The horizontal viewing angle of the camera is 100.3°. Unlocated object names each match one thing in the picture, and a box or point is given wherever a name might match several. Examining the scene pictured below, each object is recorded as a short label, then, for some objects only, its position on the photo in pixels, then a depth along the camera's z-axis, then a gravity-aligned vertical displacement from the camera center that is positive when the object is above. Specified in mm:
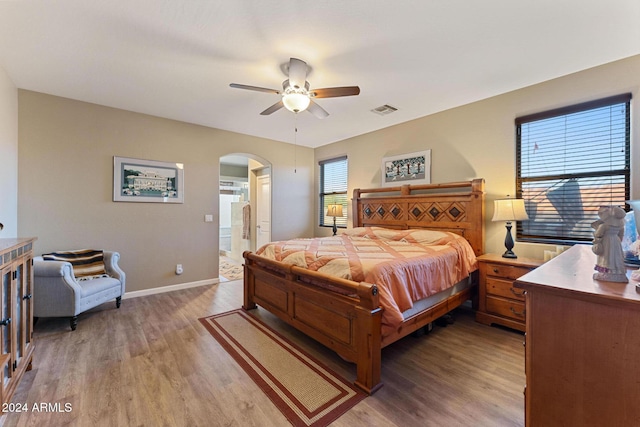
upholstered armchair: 2771 -841
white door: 5559 +33
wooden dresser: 907 -508
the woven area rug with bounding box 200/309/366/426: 1747 -1283
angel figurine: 1057 -133
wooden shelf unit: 1618 -665
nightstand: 2758 -849
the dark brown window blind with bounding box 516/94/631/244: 2641 +509
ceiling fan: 2449 +1133
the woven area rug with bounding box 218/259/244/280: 5250 -1280
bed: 1941 -713
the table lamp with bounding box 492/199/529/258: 2943 +1
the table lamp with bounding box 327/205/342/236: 5047 +19
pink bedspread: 2074 -447
